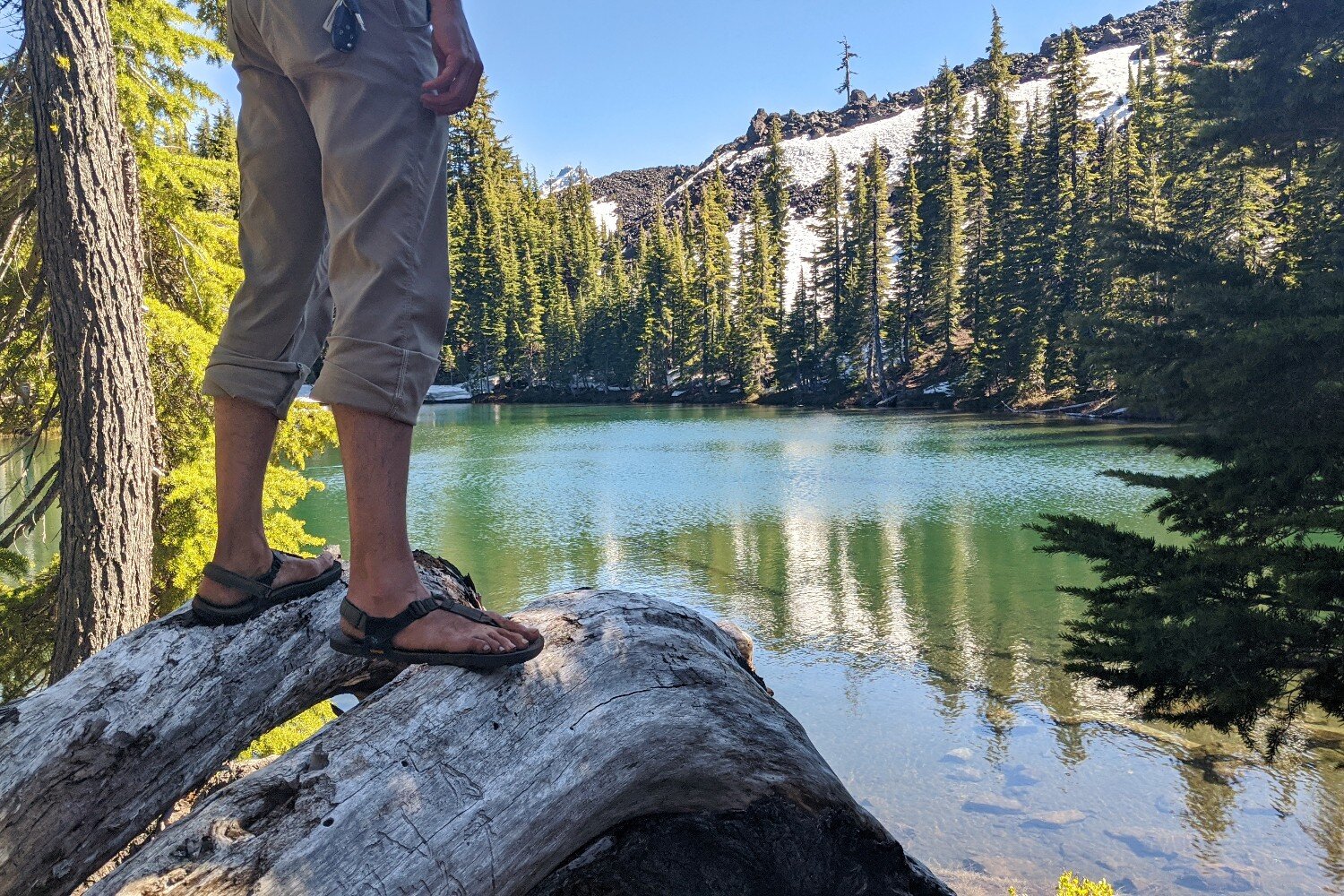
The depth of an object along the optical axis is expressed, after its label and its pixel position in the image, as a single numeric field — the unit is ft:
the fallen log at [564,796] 4.58
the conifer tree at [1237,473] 18.45
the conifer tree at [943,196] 160.15
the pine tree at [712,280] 198.18
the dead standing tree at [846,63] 346.95
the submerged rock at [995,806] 24.59
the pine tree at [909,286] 170.81
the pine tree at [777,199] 208.74
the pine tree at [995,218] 142.82
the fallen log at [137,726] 5.19
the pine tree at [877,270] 168.25
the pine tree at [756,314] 186.70
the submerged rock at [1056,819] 23.94
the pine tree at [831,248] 188.14
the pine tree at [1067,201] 132.87
